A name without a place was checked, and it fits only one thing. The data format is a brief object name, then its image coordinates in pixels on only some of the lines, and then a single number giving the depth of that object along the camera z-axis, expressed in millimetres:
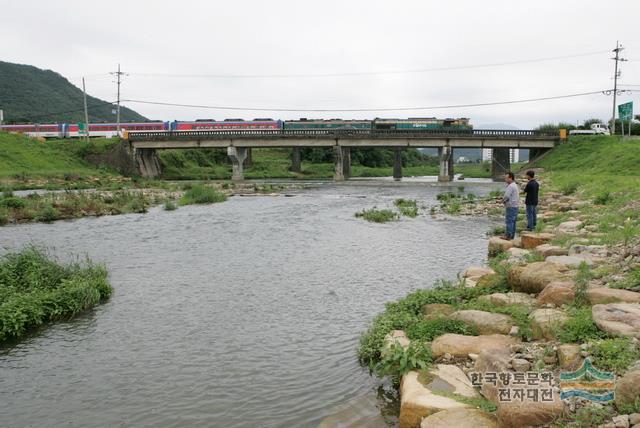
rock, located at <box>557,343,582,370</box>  6949
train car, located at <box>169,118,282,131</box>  85812
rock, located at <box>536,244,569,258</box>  13771
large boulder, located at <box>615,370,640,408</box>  5609
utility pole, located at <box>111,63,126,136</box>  79750
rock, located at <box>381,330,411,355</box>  9309
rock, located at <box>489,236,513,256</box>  18109
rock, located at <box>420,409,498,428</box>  6212
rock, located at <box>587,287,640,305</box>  8703
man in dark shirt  18906
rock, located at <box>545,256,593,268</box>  11842
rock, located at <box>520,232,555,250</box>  16375
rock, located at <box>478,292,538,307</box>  10388
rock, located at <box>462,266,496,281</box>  13929
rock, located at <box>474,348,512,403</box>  7062
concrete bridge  69125
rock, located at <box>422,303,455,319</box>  10992
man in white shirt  18562
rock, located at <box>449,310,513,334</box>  9352
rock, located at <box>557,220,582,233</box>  17938
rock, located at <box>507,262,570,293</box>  10992
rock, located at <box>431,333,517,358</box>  8586
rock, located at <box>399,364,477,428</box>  6941
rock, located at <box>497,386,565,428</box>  5973
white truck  72088
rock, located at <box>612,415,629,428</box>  5327
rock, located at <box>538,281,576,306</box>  9539
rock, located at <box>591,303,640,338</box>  7293
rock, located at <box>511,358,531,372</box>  7320
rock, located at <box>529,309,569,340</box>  8219
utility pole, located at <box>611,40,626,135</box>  67062
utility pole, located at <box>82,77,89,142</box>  80212
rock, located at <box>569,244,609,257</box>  12884
